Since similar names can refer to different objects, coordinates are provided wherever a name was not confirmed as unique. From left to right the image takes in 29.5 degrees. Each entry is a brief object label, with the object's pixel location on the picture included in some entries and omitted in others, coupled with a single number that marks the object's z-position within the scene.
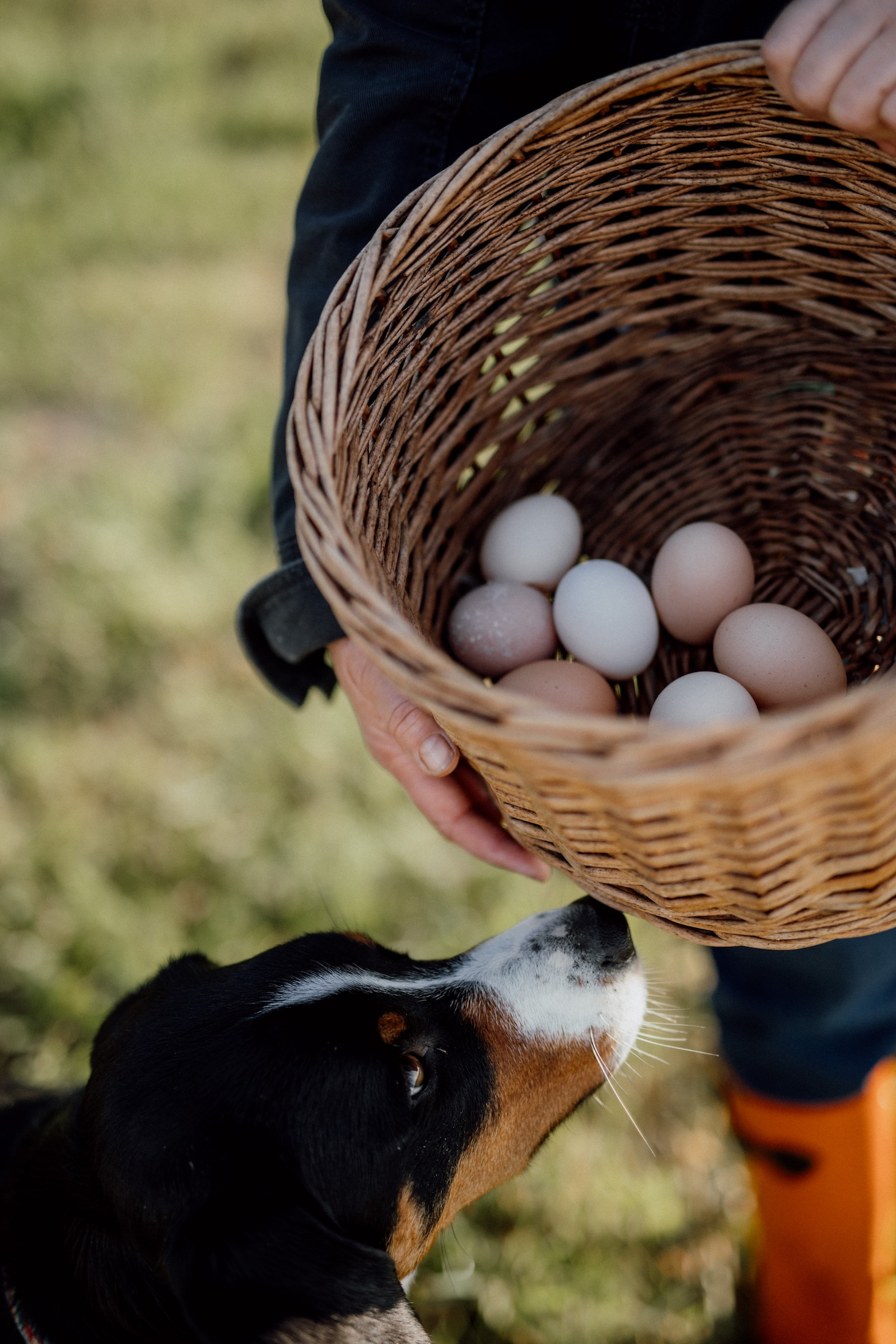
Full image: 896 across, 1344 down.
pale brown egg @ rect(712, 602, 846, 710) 0.65
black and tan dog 0.57
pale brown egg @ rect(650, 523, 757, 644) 0.70
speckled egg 0.69
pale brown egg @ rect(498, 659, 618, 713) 0.66
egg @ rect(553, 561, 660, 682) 0.69
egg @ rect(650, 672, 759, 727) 0.64
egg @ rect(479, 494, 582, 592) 0.72
